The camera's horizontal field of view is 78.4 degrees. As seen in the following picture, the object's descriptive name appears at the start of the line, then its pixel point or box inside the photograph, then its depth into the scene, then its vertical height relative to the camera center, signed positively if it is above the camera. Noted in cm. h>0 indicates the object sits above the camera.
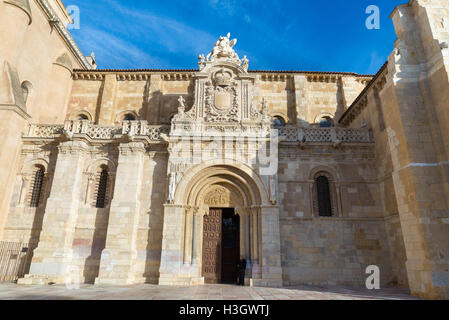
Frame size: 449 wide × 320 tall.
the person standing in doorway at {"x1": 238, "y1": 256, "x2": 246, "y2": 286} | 1348 -125
